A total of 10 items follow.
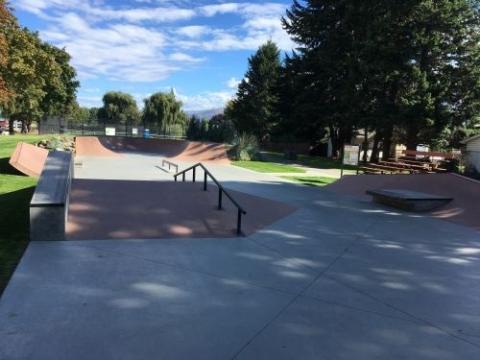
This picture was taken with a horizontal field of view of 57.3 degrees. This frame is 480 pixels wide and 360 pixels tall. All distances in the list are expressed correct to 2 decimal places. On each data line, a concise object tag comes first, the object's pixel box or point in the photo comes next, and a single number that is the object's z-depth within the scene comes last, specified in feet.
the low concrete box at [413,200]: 39.34
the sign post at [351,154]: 64.95
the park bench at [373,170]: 79.65
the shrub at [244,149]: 101.65
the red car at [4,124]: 247.38
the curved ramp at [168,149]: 96.07
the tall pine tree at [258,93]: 184.75
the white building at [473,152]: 85.20
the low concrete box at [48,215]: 22.33
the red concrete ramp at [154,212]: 25.49
